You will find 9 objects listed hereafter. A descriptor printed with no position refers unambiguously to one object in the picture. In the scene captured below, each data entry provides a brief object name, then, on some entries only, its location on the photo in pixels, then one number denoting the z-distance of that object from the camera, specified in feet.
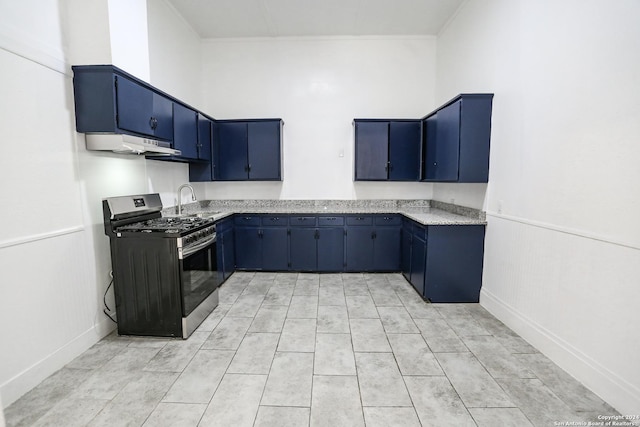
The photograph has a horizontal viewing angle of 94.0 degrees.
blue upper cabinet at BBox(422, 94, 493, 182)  10.48
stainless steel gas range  8.58
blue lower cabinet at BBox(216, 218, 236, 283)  12.96
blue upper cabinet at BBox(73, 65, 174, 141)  7.70
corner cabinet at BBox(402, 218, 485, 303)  11.07
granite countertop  13.19
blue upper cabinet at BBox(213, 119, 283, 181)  14.85
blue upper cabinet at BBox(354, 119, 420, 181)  14.79
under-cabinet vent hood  8.02
